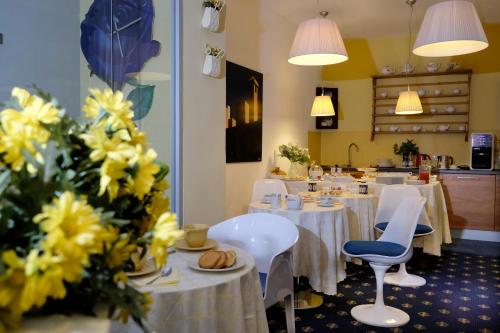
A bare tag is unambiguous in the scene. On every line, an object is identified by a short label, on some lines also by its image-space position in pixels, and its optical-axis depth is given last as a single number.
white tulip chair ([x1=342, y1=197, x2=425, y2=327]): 3.02
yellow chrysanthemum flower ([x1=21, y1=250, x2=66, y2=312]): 0.58
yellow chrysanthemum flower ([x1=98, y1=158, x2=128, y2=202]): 0.70
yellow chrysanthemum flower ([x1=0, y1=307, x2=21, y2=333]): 0.63
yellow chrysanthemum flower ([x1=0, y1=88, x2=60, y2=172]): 0.68
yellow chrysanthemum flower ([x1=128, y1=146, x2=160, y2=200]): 0.74
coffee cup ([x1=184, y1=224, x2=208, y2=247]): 2.01
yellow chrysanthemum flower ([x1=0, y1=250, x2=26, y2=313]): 0.60
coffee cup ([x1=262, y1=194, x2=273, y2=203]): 3.73
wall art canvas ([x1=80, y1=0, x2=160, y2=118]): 3.01
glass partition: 2.72
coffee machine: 5.79
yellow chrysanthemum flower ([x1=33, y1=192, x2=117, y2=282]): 0.59
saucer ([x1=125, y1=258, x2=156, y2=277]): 1.60
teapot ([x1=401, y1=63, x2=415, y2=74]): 6.91
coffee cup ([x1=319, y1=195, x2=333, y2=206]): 3.54
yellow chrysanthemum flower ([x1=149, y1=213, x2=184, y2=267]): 0.74
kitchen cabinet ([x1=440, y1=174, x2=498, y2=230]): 5.75
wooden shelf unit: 6.70
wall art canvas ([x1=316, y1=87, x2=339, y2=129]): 7.54
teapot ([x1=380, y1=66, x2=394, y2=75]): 7.11
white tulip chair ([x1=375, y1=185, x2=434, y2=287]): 4.02
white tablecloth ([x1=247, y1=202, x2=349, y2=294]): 3.29
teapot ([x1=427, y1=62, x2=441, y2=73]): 6.79
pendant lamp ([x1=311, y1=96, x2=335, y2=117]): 6.08
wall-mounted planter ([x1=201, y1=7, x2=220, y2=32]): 3.27
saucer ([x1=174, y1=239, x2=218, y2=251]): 2.01
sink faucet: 7.59
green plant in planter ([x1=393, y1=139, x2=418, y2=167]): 6.66
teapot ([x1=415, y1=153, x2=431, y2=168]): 6.50
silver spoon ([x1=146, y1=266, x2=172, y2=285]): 1.60
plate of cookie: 1.67
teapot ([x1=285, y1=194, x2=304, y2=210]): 3.33
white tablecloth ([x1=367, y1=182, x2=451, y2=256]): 4.77
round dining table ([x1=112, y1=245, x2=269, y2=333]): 1.46
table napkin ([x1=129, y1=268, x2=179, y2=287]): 1.51
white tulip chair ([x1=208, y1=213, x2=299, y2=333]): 2.44
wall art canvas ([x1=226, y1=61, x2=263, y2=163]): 4.63
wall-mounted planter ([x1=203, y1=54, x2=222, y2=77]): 3.29
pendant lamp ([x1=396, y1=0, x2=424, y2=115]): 5.91
